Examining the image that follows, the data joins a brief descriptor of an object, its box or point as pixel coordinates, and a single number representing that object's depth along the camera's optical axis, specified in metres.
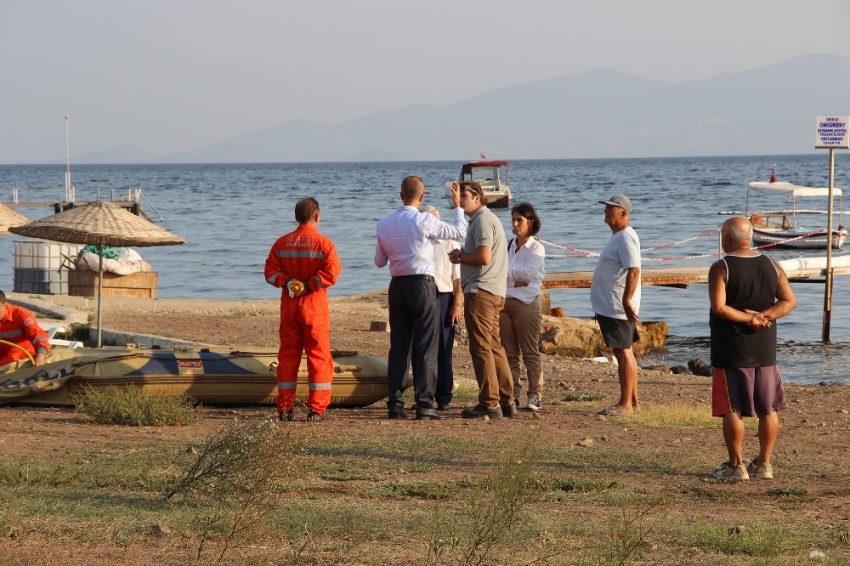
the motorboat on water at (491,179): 110.17
